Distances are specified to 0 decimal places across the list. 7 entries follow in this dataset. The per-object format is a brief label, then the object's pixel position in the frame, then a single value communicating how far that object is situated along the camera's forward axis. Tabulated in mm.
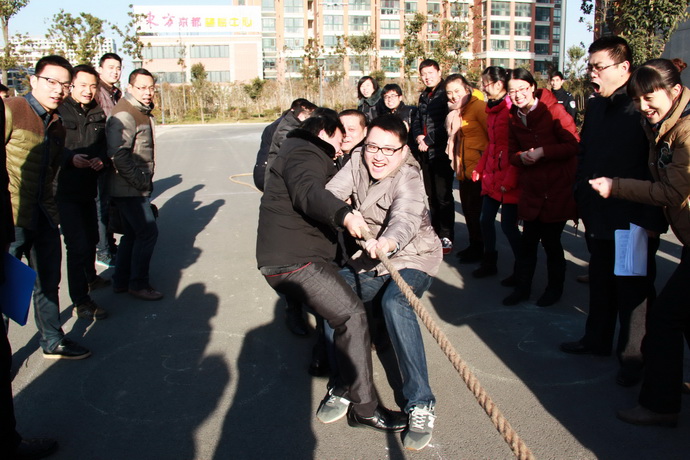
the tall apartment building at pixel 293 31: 78000
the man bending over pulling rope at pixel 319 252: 3184
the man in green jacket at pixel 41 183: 3681
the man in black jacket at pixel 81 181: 4773
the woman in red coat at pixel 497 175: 5186
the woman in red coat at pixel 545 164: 4621
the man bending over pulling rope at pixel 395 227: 3207
